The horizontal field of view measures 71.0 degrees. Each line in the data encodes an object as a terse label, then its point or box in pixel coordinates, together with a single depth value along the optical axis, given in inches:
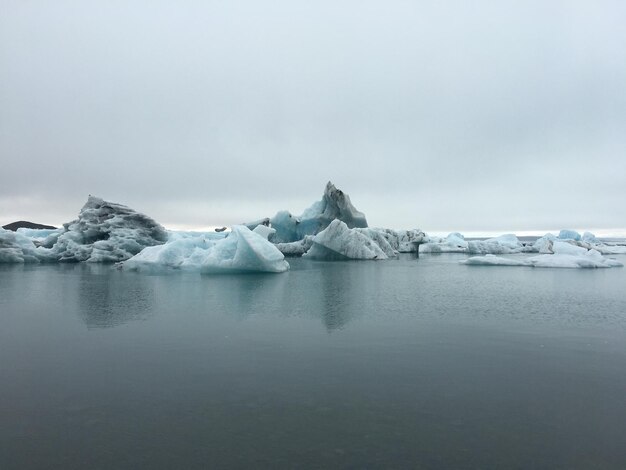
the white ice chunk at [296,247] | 1342.3
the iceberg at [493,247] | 1499.8
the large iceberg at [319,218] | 1289.4
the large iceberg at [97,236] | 979.3
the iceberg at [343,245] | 1115.9
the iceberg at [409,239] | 1621.8
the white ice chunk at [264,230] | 1099.9
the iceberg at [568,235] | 1781.5
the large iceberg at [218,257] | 662.5
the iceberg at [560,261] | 828.6
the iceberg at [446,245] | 1658.5
